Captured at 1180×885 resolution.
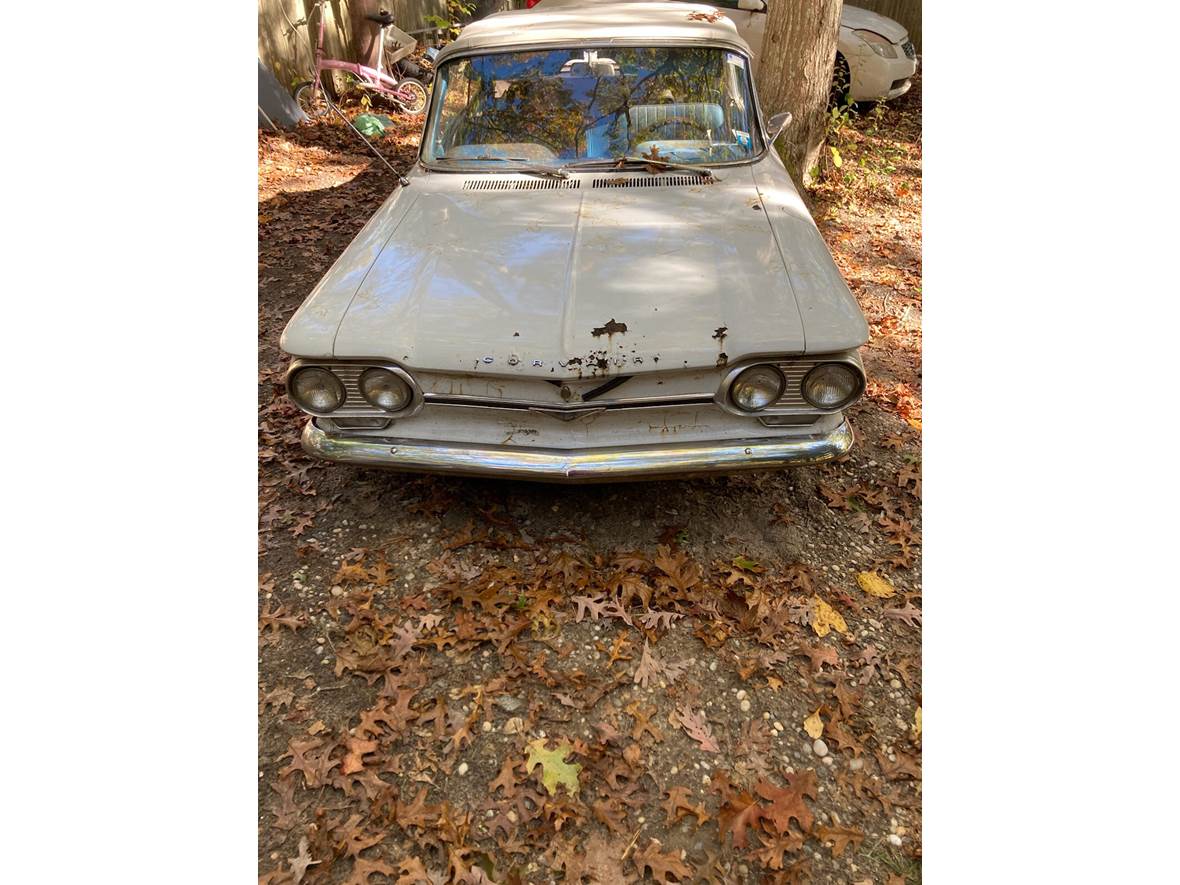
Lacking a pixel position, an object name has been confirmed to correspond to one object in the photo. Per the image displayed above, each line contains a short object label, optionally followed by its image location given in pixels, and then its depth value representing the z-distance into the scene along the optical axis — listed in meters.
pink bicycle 7.99
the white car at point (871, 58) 7.85
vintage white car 2.43
